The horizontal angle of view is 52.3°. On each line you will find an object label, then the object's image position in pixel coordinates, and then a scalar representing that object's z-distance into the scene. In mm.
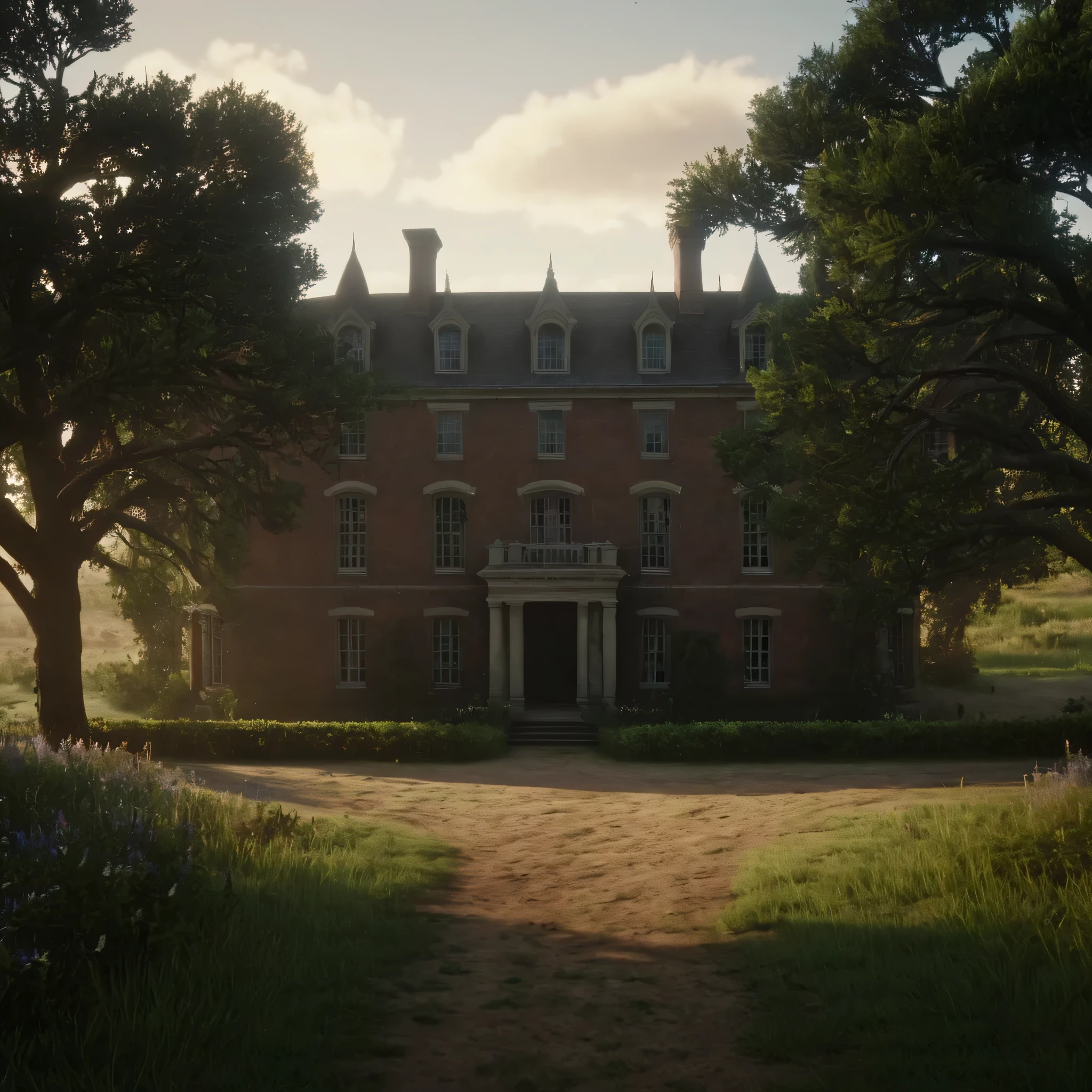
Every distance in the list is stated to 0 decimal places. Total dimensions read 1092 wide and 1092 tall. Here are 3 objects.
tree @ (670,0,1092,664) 12859
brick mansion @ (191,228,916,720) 34750
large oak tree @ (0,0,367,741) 17719
